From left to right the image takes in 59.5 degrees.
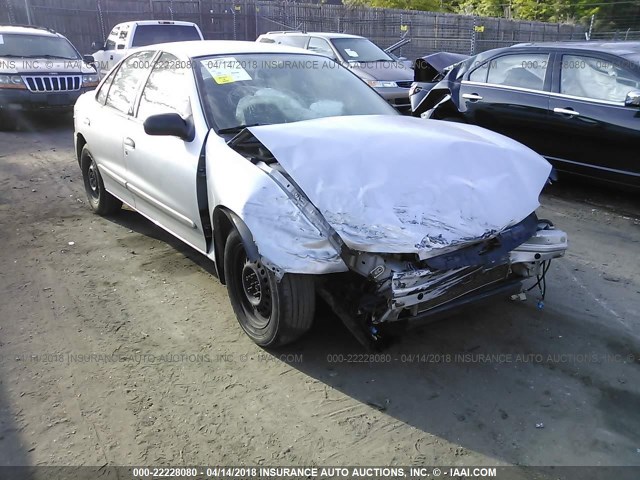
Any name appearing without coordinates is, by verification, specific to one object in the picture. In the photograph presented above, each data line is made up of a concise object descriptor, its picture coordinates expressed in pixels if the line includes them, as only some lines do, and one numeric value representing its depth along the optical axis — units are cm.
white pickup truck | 1349
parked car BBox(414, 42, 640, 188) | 574
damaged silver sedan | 293
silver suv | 1052
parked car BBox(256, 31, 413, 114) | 1122
